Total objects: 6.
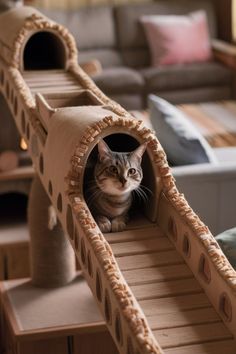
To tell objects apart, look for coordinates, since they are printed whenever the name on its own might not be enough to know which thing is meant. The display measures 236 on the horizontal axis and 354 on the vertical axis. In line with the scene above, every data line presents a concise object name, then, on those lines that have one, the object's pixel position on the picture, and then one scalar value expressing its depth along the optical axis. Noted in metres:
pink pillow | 7.19
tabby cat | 2.76
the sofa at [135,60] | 6.94
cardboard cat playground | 2.28
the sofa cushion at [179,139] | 4.06
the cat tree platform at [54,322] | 3.57
